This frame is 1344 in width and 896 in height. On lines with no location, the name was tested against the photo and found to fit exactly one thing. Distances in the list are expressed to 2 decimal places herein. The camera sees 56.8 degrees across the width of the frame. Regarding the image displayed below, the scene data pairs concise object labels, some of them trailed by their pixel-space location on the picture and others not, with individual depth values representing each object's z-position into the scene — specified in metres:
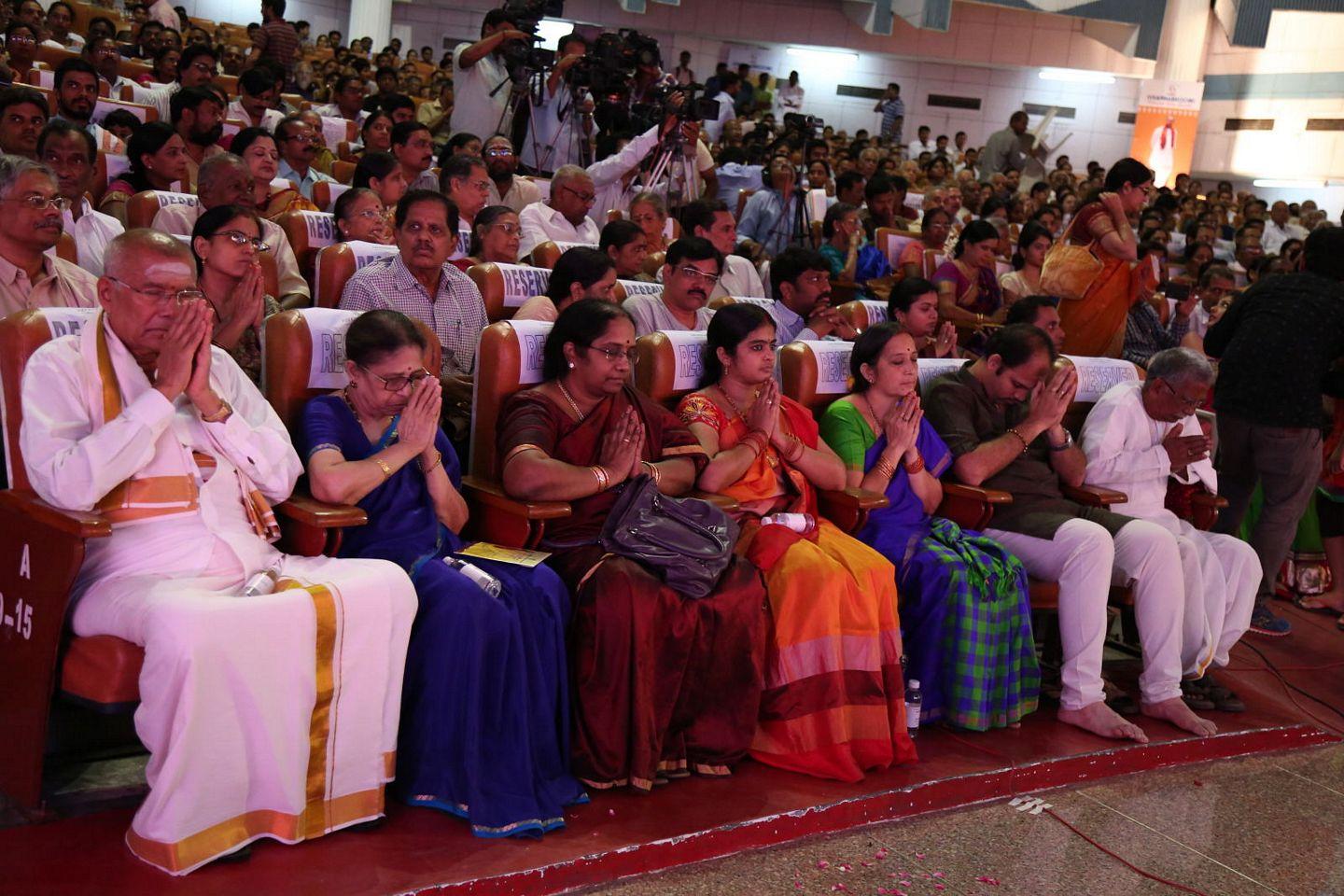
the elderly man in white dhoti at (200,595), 2.17
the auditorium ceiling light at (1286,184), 17.15
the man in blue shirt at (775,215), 6.90
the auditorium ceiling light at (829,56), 18.98
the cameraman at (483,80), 6.66
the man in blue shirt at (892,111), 16.66
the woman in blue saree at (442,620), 2.53
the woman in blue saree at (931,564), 3.35
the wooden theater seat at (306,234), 4.41
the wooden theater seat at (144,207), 4.11
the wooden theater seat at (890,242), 6.50
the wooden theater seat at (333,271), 3.80
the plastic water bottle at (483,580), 2.61
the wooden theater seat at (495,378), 3.13
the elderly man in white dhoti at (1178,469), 3.97
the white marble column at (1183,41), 17.81
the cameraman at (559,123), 6.72
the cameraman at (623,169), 6.11
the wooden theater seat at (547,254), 4.64
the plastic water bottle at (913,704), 3.29
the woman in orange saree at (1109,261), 5.11
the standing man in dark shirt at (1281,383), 4.49
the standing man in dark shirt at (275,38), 9.41
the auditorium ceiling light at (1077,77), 19.00
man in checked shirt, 3.61
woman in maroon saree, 2.74
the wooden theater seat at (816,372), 3.83
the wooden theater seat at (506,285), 4.09
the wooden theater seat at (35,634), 2.24
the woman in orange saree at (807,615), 3.03
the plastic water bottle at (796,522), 3.28
